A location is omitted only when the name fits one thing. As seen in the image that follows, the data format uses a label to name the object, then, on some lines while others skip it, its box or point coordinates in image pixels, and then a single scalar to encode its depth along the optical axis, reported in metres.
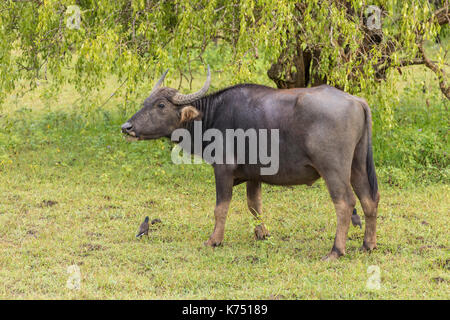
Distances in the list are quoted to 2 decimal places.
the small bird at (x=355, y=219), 13.91
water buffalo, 11.83
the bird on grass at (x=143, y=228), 13.54
